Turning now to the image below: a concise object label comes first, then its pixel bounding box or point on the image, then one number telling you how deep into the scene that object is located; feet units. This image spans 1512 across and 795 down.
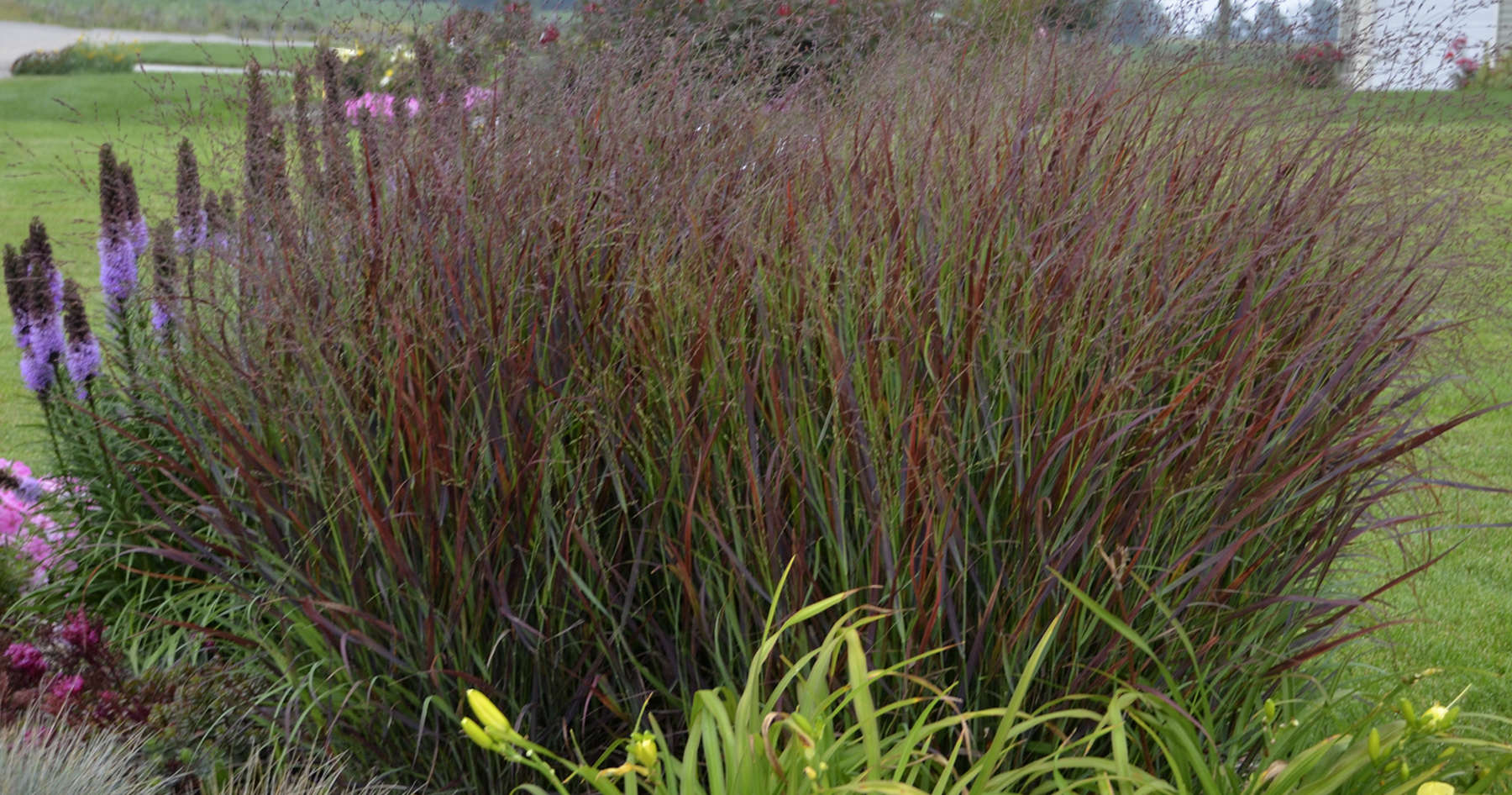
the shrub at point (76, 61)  84.02
